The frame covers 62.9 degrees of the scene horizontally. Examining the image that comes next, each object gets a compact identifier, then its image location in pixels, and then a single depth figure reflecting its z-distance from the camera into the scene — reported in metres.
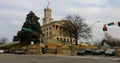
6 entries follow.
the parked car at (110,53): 23.07
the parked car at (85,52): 25.80
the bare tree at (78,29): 37.45
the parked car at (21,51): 31.69
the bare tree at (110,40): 55.93
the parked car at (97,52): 26.42
